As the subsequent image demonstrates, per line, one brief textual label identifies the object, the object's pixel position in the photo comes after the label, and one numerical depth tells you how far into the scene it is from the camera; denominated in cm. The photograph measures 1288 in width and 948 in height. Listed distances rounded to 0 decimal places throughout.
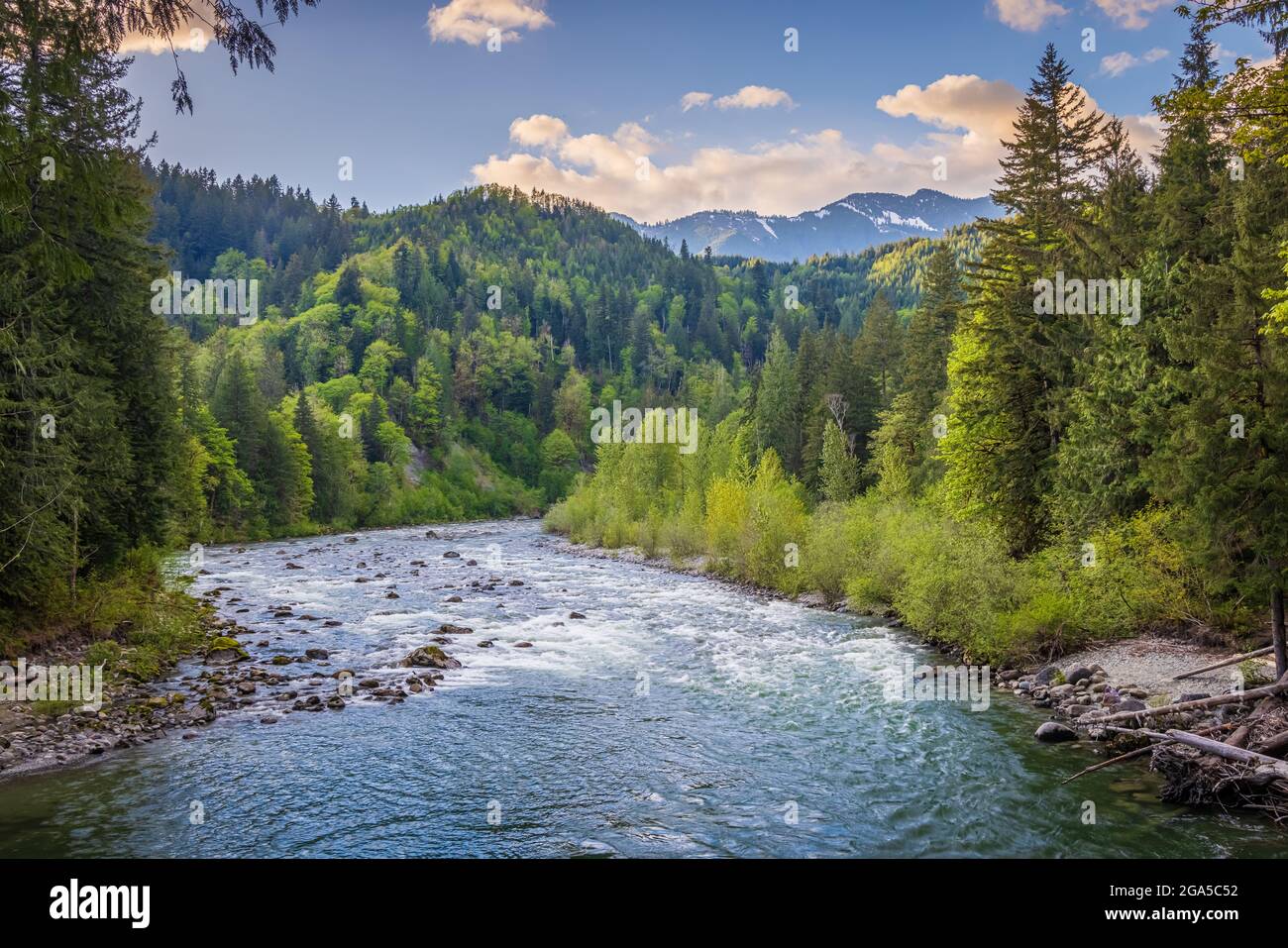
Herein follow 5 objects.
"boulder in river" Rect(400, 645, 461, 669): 2280
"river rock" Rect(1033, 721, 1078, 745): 1585
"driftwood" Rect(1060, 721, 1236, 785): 1341
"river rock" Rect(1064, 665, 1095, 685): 1920
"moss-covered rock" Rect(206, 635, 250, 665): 2222
